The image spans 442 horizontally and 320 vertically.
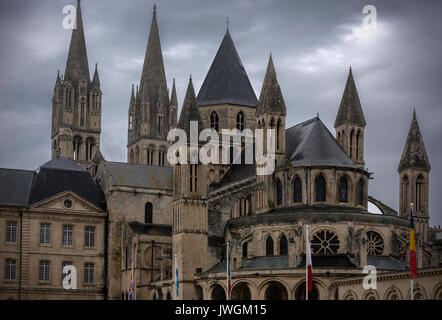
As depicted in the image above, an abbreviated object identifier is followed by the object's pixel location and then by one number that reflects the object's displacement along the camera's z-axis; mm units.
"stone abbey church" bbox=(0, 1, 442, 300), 73688
